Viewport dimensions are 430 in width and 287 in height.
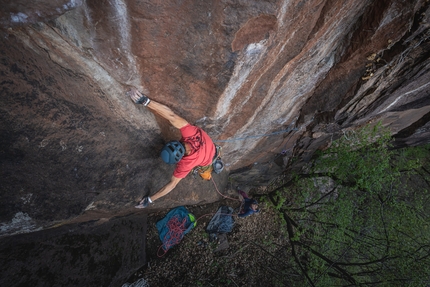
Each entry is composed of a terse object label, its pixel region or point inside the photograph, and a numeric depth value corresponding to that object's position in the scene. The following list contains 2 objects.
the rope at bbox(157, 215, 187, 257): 5.88
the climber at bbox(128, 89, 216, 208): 3.12
